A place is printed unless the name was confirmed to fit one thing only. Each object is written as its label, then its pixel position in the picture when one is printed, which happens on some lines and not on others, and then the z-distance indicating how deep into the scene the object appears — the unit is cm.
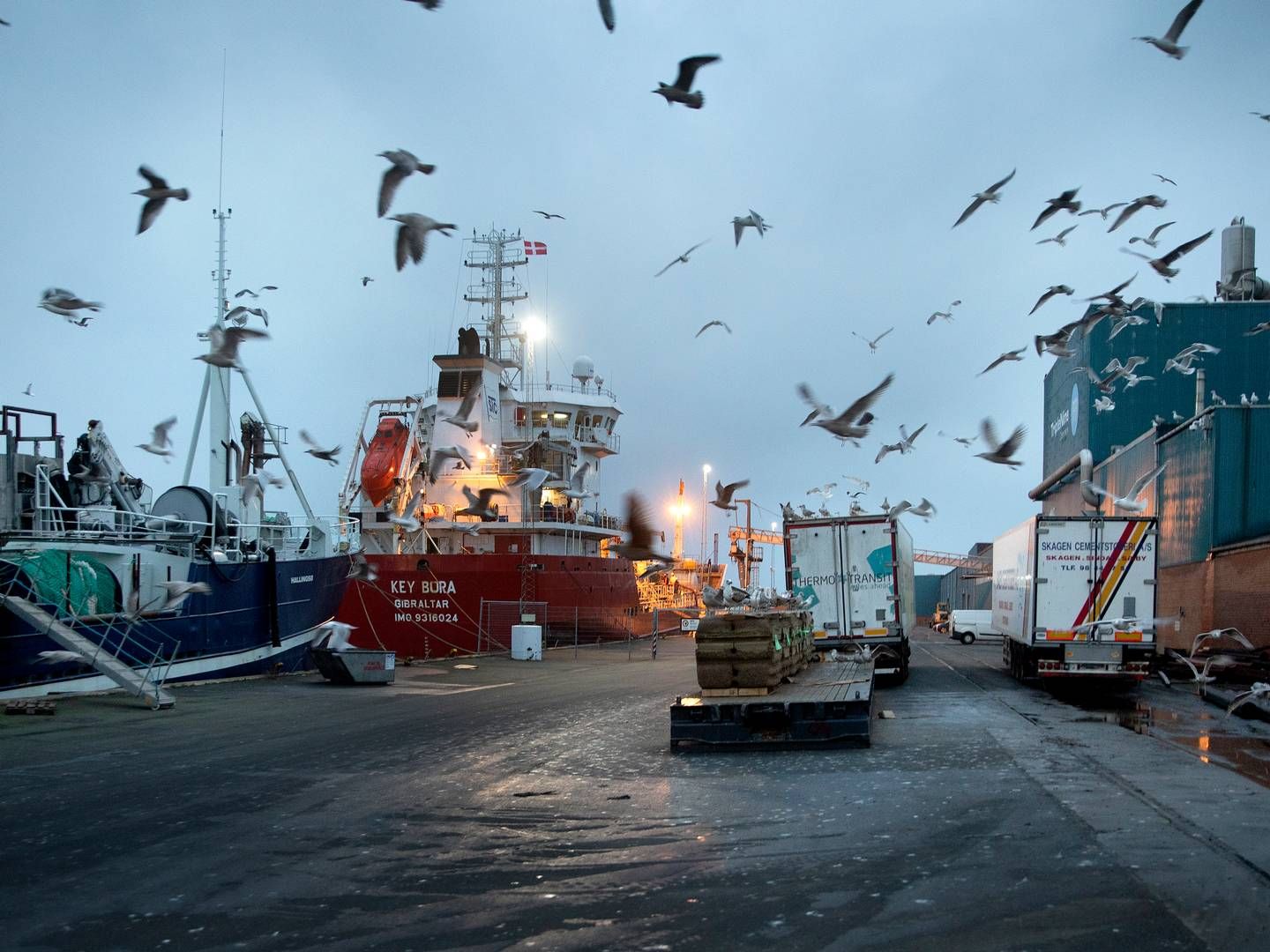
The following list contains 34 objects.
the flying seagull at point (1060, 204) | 1223
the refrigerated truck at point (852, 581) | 2234
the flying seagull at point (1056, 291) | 1386
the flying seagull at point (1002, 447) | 1355
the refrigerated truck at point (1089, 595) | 1892
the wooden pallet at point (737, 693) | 1359
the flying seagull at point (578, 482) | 1528
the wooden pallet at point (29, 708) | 1606
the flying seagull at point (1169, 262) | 1277
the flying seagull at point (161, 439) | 1334
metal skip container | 2236
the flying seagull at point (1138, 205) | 1259
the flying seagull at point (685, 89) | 918
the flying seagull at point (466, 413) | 1342
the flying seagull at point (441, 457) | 1399
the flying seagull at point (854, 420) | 1238
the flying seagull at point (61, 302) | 1075
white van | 5112
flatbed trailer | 1283
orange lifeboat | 4006
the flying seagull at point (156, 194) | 1003
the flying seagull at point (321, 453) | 1462
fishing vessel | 1792
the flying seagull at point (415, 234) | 1011
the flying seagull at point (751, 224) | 1292
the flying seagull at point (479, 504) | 1592
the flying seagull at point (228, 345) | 1085
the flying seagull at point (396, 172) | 993
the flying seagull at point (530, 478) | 1405
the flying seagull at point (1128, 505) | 1553
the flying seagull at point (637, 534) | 1211
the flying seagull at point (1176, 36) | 930
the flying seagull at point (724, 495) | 1578
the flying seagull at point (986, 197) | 1246
